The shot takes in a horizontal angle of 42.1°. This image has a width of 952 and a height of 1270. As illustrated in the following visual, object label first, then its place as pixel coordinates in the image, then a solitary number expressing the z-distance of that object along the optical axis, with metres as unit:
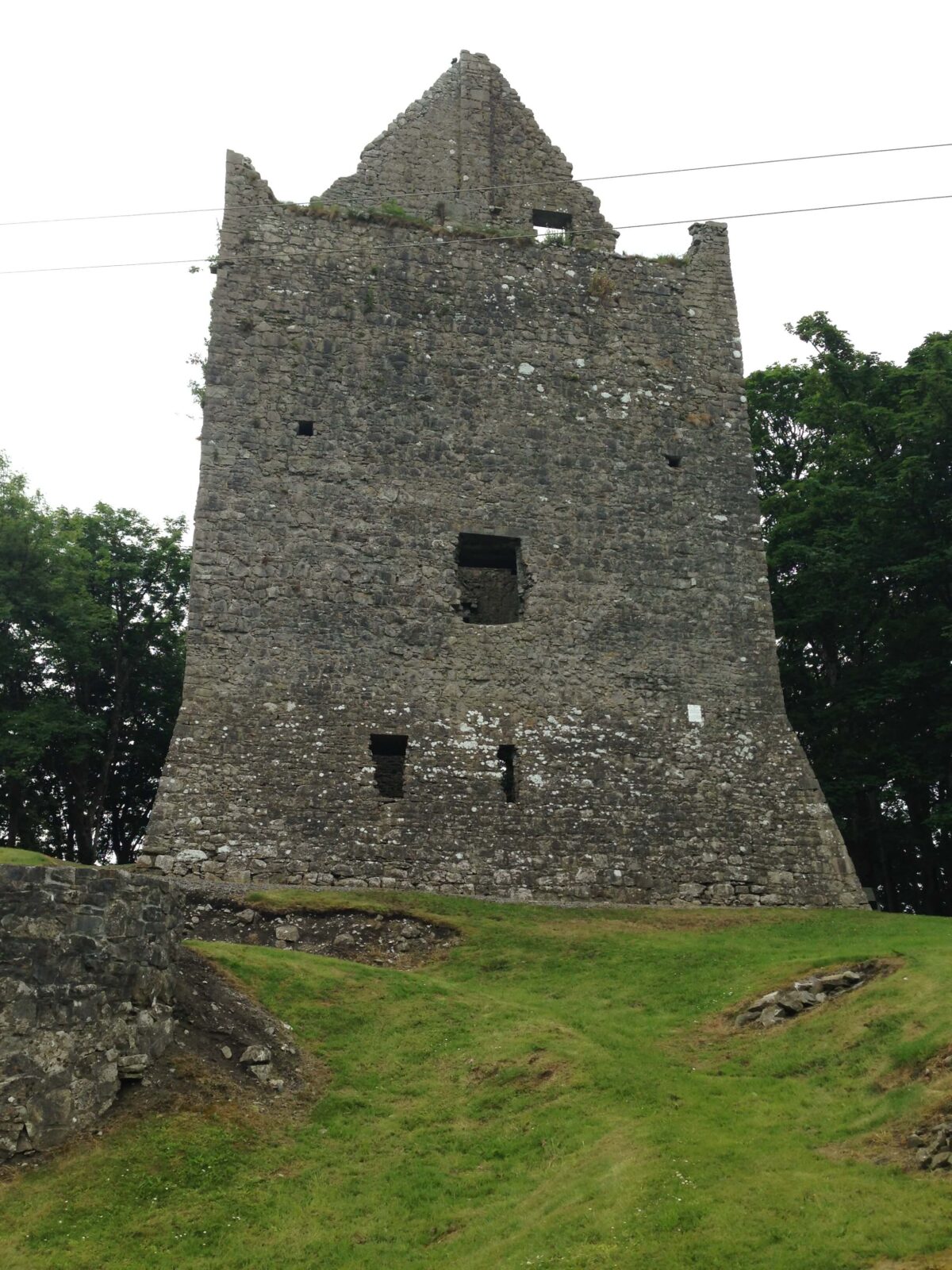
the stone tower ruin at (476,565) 17.08
